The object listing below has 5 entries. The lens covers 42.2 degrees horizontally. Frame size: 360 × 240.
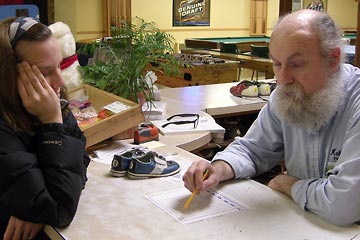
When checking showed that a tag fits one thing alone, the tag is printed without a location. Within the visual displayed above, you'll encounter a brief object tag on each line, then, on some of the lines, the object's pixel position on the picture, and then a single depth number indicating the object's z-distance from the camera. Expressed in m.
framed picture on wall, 9.88
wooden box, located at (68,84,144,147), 1.84
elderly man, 1.31
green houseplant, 2.25
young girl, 1.17
